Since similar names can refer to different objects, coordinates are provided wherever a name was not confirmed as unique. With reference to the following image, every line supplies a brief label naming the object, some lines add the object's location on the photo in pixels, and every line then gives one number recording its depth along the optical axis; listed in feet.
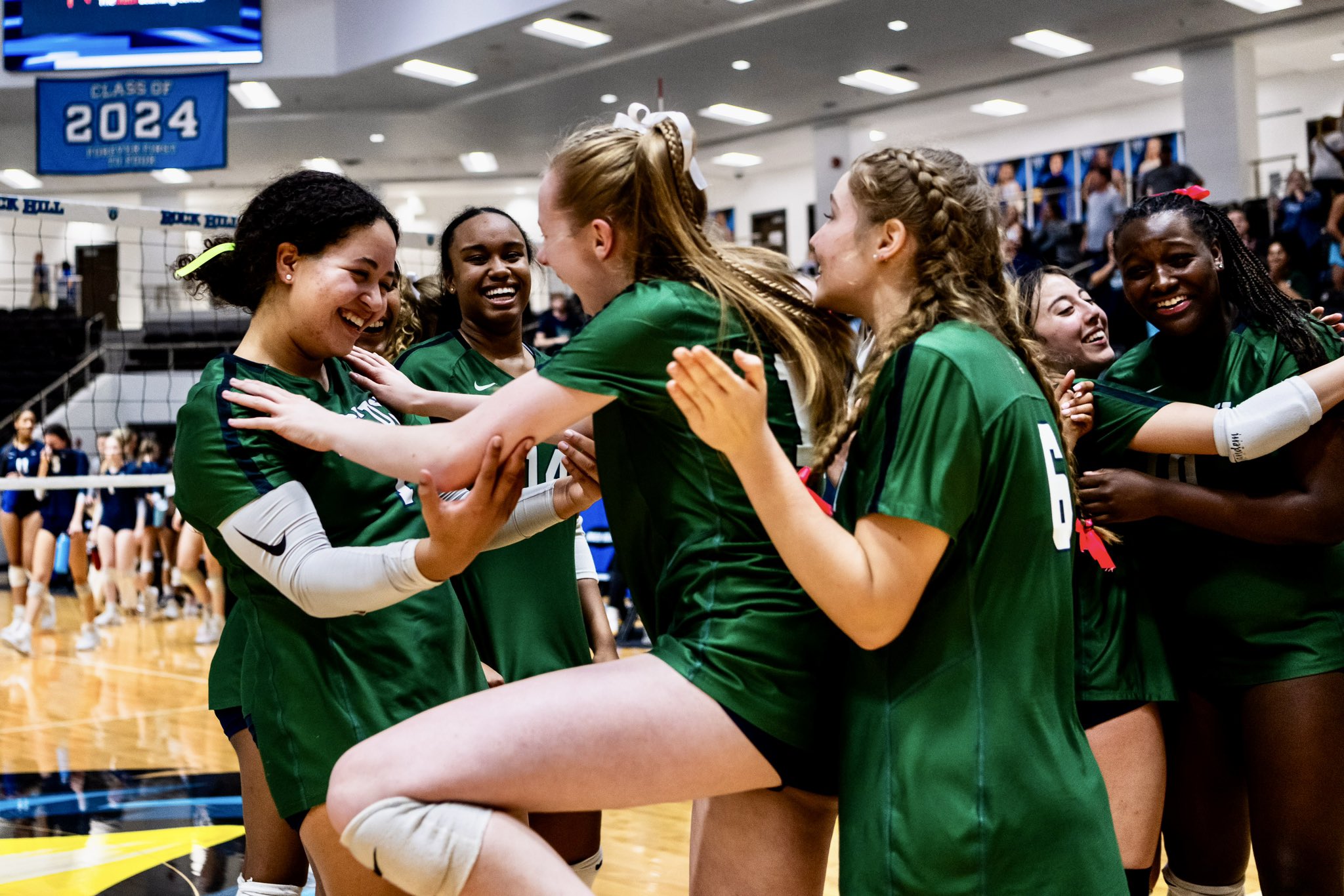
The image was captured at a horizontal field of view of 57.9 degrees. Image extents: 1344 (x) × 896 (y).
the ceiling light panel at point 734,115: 55.83
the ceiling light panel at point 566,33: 44.04
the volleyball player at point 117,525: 33.85
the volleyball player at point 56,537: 29.53
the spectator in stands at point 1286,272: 31.30
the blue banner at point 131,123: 34.53
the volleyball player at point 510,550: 8.74
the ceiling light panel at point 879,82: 50.08
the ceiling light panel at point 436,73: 48.98
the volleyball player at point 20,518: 30.89
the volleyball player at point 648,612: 4.89
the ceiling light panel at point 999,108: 55.72
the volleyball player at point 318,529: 5.87
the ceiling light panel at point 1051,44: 45.16
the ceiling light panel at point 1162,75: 50.43
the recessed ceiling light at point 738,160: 65.85
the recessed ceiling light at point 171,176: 64.27
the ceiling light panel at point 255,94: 50.80
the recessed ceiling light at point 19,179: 63.25
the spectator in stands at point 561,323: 35.19
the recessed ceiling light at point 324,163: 62.95
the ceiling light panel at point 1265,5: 40.88
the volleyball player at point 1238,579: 7.32
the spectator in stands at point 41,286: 61.57
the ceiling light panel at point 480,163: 64.90
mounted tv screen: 33.71
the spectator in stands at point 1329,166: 35.12
